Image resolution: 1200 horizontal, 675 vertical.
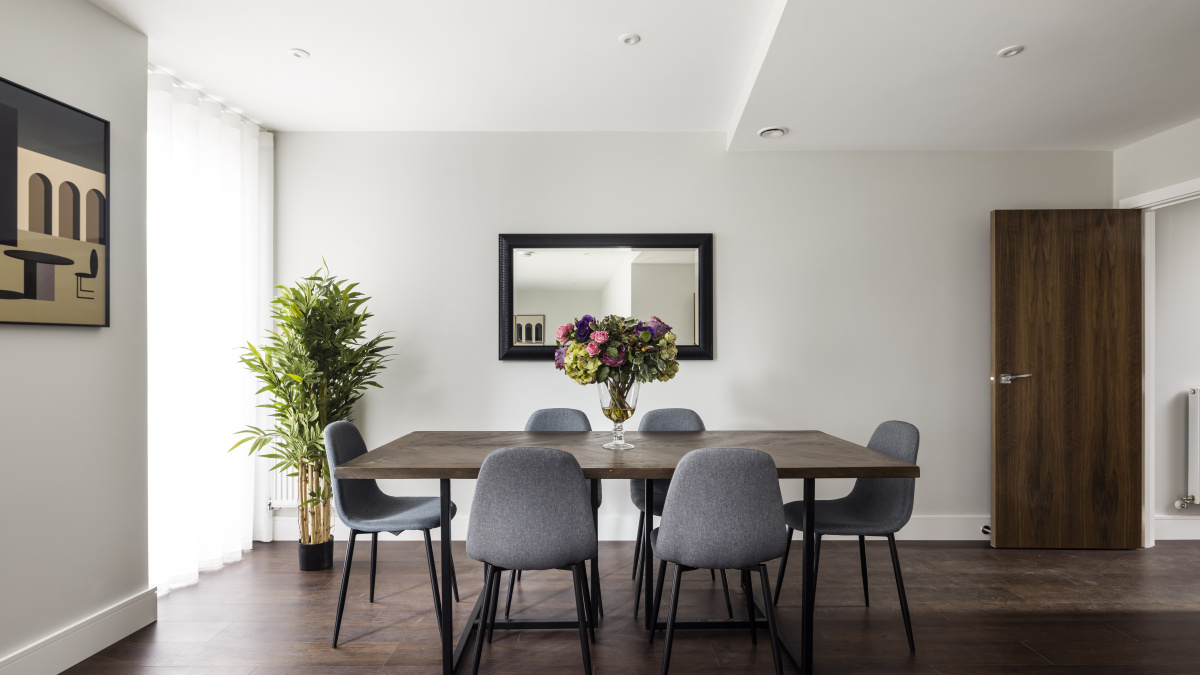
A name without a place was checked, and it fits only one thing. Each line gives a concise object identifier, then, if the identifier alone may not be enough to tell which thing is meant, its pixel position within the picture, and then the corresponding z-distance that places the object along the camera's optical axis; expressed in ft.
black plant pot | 10.87
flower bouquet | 8.29
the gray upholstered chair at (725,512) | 6.65
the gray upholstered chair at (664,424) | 10.39
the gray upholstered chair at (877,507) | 8.32
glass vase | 8.55
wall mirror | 12.85
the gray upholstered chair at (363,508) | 8.29
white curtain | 9.89
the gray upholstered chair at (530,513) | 6.63
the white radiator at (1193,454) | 12.75
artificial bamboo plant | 10.78
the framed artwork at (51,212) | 6.88
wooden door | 12.27
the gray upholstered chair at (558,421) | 10.70
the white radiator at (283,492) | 12.53
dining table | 7.00
